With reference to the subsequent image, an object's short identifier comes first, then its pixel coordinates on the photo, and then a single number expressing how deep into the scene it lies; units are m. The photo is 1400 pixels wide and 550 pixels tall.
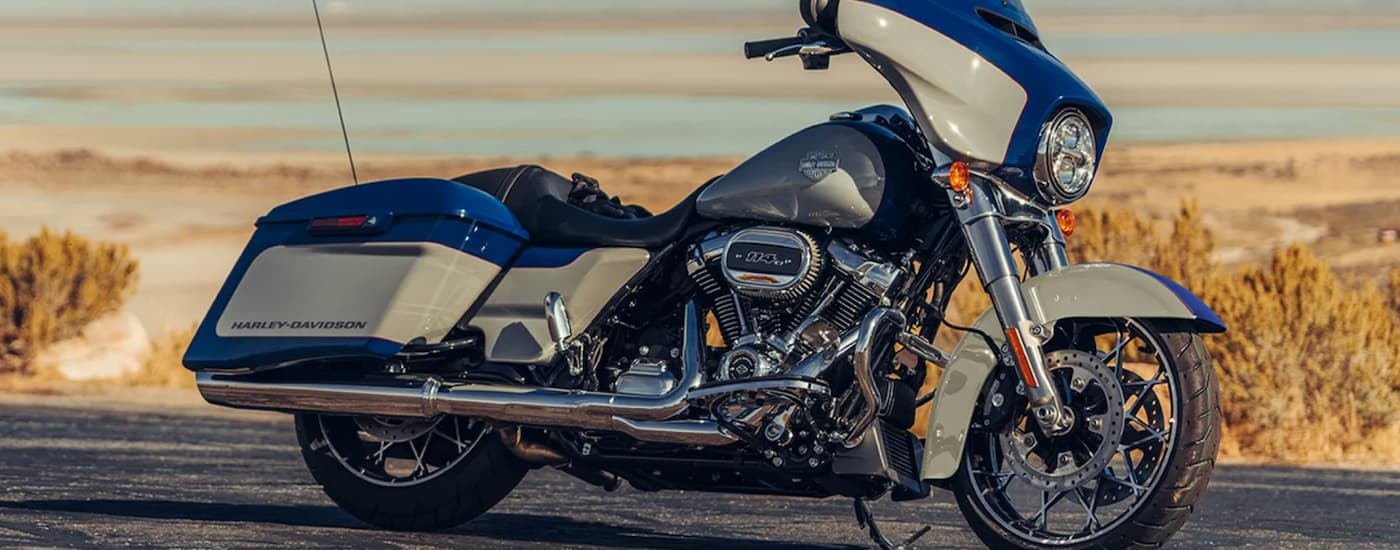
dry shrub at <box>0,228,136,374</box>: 22.95
